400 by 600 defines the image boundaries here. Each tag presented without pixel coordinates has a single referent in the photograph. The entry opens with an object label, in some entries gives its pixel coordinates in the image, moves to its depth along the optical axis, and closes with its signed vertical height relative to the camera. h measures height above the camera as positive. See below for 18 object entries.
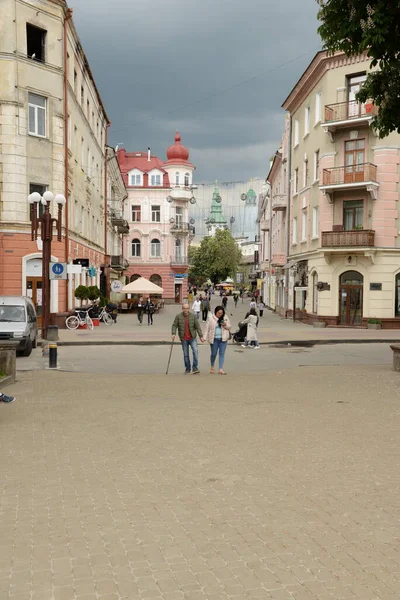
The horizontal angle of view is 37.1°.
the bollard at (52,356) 15.16 -1.97
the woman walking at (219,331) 13.79 -1.20
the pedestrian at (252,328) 21.37 -1.75
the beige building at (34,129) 25.97 +6.81
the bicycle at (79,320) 28.05 -1.97
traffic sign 20.70 +0.27
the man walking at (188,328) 13.90 -1.14
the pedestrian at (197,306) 35.25 -1.58
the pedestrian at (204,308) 34.25 -1.68
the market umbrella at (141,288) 40.94 -0.61
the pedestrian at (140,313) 33.38 -1.89
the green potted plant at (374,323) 29.50 -2.11
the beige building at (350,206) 29.55 +3.82
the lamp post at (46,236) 20.80 +1.48
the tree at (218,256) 92.25 +3.68
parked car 17.67 -1.35
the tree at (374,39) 10.94 +4.64
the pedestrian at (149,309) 31.94 -1.61
